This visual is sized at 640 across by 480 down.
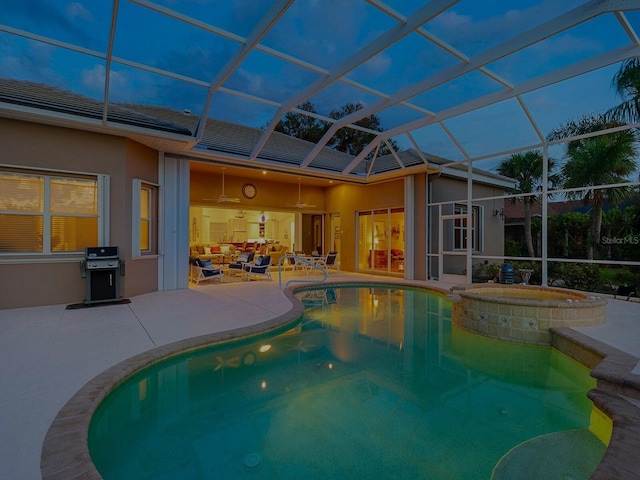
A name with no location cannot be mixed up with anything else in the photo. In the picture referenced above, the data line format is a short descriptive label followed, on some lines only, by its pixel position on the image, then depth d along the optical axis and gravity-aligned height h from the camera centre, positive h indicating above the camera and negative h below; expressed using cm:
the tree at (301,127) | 1498 +495
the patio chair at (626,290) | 748 -104
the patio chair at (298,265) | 1350 -96
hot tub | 517 -113
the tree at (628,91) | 662 +311
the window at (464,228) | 1157 +43
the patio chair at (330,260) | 1278 -70
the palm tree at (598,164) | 838 +198
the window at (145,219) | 783 +51
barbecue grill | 677 -64
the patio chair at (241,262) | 1166 -72
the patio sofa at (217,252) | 1441 -50
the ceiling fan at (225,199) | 1146 +138
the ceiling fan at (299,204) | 1321 +145
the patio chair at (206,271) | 1021 -89
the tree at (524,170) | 1429 +301
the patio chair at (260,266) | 1105 -82
